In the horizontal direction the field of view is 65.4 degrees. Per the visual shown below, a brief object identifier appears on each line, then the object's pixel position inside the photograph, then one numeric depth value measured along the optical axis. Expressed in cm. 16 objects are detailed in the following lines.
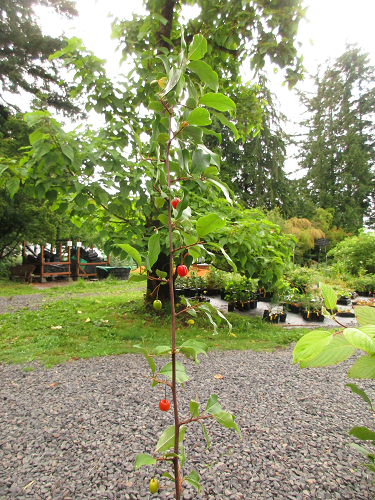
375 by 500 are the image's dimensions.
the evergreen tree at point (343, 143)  1931
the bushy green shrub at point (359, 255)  1012
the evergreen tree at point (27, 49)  860
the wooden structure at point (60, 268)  926
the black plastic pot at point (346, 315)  542
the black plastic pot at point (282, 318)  483
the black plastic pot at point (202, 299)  582
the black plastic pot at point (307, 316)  506
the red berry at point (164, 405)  68
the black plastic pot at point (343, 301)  666
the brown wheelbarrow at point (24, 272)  902
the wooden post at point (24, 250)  912
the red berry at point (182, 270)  65
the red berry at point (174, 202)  69
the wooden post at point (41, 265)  908
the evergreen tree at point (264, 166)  1702
